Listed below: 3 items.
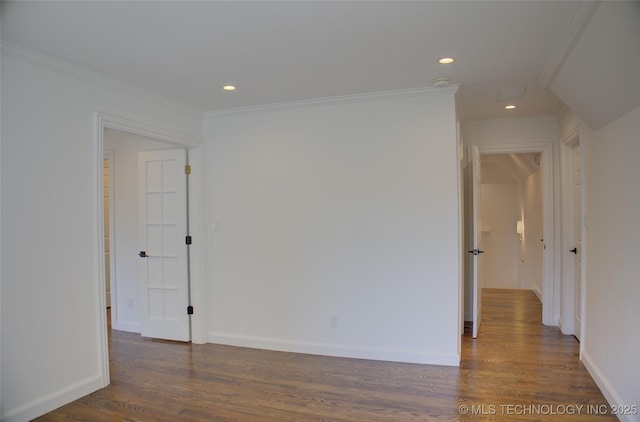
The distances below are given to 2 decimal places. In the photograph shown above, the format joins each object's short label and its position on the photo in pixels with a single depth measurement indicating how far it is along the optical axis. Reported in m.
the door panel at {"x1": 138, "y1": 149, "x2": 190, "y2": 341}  4.19
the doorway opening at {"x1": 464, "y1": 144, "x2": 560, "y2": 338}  4.62
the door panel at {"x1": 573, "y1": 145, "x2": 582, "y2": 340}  4.15
